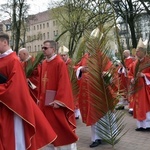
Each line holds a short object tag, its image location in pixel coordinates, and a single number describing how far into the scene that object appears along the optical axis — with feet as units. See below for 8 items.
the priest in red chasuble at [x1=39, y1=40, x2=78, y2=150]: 16.78
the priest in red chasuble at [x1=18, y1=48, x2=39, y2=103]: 22.24
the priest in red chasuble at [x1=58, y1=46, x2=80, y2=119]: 22.38
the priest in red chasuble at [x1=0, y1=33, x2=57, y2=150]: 12.27
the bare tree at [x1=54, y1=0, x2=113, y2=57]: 76.59
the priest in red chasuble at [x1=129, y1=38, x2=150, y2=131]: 24.15
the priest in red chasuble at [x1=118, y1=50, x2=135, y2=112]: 32.72
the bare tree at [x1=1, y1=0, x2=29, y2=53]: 93.66
